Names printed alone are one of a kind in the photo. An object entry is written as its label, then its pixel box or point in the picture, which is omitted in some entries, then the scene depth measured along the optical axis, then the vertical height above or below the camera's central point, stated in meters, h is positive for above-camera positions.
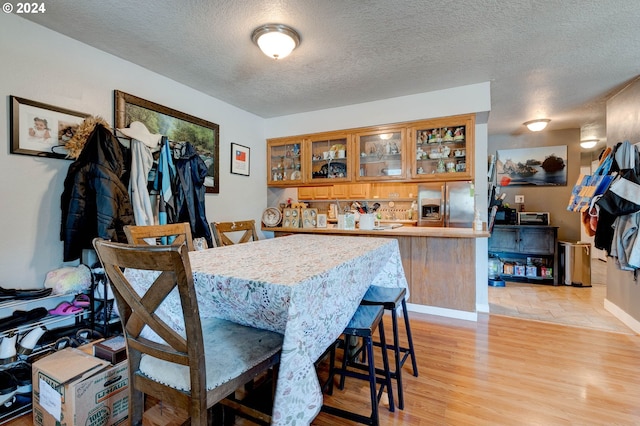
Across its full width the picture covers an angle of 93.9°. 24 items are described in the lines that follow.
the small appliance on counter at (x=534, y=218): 4.76 -0.12
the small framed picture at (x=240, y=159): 3.70 +0.66
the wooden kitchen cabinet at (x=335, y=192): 4.50 +0.29
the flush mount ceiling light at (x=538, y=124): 4.33 +1.27
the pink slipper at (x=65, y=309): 1.91 -0.64
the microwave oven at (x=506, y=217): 4.85 -0.11
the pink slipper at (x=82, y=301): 2.00 -0.61
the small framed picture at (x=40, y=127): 1.92 +0.58
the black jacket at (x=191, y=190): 2.68 +0.19
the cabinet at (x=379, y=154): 3.23 +0.69
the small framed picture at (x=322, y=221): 3.79 -0.13
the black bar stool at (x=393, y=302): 1.67 -0.51
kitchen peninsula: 3.03 -0.59
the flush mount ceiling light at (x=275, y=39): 2.08 +1.23
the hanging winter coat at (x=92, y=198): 2.00 +0.09
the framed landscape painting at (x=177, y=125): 2.51 +0.83
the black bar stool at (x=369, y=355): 1.40 -0.76
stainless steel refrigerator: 3.83 +0.08
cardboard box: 1.42 -0.90
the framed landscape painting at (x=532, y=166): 4.95 +0.76
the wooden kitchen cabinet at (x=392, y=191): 4.46 +0.30
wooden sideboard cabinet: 4.60 -0.64
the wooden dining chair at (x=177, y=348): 0.88 -0.51
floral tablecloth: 0.94 -0.32
